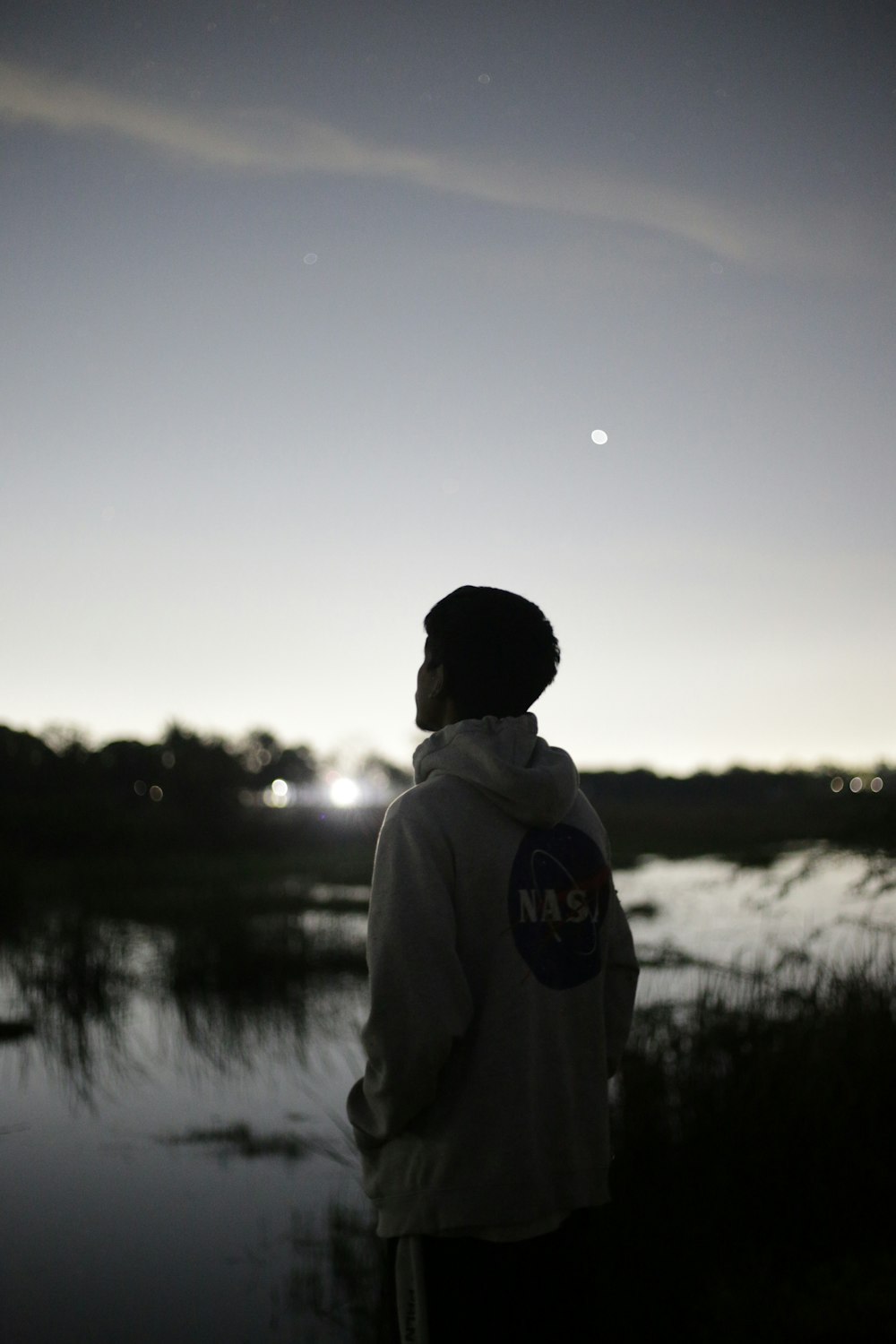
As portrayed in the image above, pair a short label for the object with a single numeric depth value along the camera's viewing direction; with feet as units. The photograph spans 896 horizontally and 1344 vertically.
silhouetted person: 5.63
